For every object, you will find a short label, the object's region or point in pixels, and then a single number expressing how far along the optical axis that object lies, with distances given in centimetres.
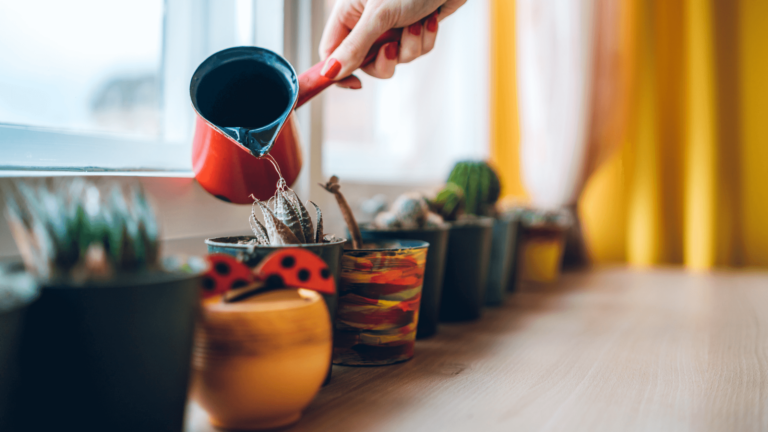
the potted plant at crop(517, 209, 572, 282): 125
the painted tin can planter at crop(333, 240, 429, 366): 56
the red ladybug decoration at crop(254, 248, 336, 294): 42
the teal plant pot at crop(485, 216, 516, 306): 97
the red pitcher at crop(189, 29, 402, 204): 54
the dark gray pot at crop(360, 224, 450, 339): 67
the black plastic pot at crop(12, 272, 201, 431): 31
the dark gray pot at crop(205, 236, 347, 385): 45
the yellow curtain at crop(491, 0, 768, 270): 176
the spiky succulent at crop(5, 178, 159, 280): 32
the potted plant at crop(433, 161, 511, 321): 79
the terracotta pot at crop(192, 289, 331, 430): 37
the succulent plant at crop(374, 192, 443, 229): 72
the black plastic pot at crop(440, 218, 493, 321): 79
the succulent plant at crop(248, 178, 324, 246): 49
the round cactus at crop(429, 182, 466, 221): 85
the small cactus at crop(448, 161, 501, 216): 105
